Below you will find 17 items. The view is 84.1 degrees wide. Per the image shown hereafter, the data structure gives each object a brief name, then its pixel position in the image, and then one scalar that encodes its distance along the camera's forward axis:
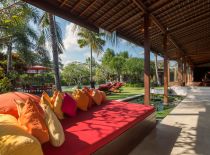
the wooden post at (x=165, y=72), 4.83
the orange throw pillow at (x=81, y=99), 2.26
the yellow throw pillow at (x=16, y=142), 0.82
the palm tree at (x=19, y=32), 1.98
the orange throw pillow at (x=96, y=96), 2.59
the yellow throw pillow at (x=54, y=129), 1.18
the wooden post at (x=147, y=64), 3.35
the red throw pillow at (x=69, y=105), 1.92
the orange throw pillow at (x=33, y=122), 1.10
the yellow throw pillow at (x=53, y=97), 1.91
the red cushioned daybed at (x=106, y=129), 1.25
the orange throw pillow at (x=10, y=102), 1.43
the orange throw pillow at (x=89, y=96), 2.45
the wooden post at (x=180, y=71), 9.38
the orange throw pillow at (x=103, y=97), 2.80
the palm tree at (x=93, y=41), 9.47
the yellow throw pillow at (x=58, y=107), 1.83
